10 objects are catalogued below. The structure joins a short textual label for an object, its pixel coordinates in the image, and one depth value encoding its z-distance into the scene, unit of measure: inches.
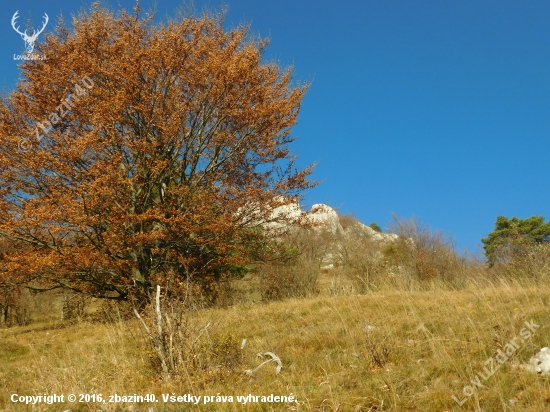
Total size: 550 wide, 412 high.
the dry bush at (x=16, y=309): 830.5
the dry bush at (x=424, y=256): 833.5
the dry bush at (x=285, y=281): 715.4
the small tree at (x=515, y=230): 1605.7
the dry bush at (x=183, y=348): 256.5
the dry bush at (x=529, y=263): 532.4
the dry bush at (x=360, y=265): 706.6
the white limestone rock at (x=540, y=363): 209.3
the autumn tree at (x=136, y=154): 512.7
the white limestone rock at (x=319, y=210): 621.6
